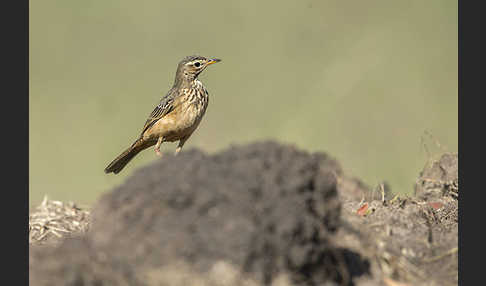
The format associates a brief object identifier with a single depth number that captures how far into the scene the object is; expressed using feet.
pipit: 57.05
